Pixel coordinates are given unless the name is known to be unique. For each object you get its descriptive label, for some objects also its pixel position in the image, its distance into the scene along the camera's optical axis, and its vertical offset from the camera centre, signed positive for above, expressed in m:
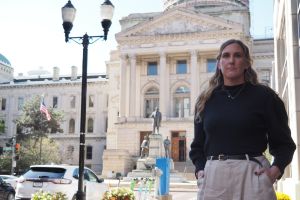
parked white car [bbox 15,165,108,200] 11.79 -1.17
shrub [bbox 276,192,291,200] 12.21 -1.58
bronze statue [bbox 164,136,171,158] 36.56 -0.66
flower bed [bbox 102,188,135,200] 10.85 -1.38
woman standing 3.16 +0.02
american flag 36.40 +2.14
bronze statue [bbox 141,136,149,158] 37.13 -0.93
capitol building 54.34 +8.73
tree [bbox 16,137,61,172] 50.93 -2.08
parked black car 17.92 -2.21
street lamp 10.65 +2.83
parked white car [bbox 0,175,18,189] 26.68 -2.61
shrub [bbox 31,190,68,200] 9.31 -1.22
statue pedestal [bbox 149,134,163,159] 35.66 -0.65
